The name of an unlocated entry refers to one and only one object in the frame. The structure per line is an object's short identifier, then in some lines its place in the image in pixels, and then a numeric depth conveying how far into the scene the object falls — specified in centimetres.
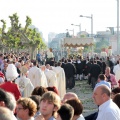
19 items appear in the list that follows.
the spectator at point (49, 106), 688
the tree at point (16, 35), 5771
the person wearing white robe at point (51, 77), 1952
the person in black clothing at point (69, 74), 2772
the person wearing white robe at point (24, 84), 1321
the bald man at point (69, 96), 830
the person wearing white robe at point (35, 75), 1827
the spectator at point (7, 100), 643
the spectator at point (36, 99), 766
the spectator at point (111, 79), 1764
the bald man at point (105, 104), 721
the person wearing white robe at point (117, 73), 2022
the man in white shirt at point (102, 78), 1496
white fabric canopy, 3922
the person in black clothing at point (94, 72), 2647
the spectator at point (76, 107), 707
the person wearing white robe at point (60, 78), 2200
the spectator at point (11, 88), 1109
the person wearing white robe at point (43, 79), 1834
